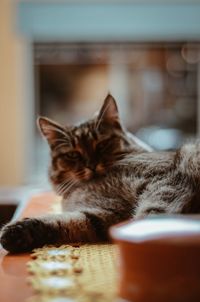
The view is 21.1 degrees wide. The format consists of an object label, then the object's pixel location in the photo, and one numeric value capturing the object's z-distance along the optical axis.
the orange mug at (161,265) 0.70
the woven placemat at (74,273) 0.77
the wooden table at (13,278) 0.80
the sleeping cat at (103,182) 1.17
